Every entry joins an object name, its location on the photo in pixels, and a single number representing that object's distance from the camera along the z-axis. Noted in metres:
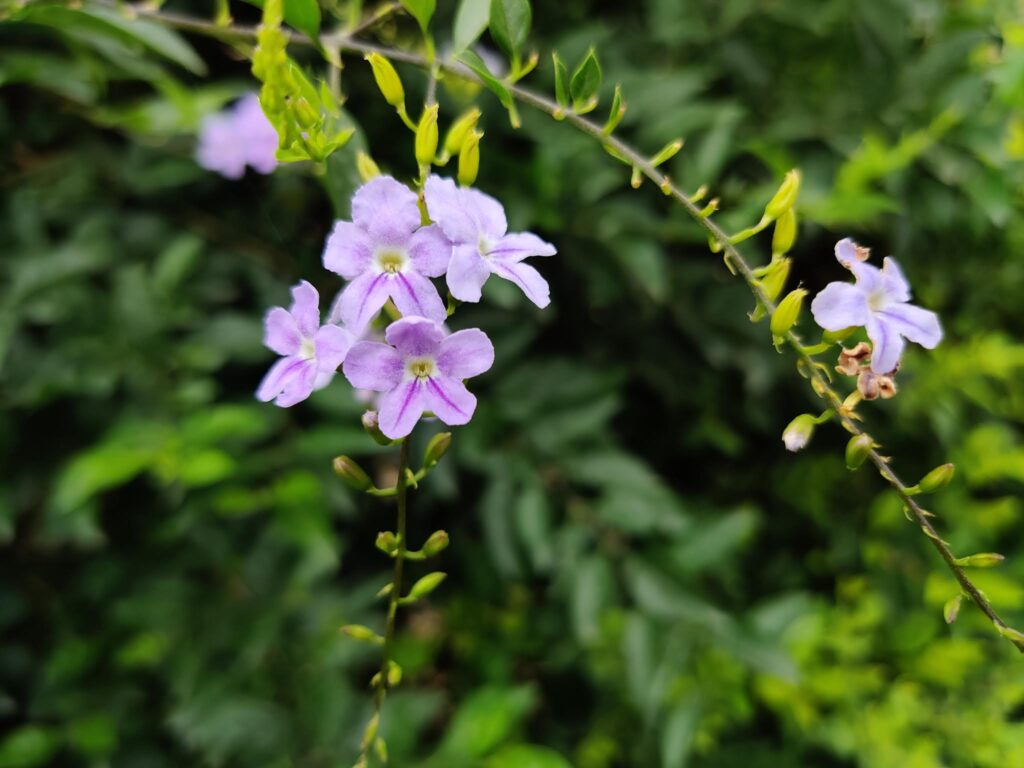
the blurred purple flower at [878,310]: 0.13
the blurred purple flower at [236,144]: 0.23
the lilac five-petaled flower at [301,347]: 0.13
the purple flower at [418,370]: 0.13
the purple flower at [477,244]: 0.13
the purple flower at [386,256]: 0.13
